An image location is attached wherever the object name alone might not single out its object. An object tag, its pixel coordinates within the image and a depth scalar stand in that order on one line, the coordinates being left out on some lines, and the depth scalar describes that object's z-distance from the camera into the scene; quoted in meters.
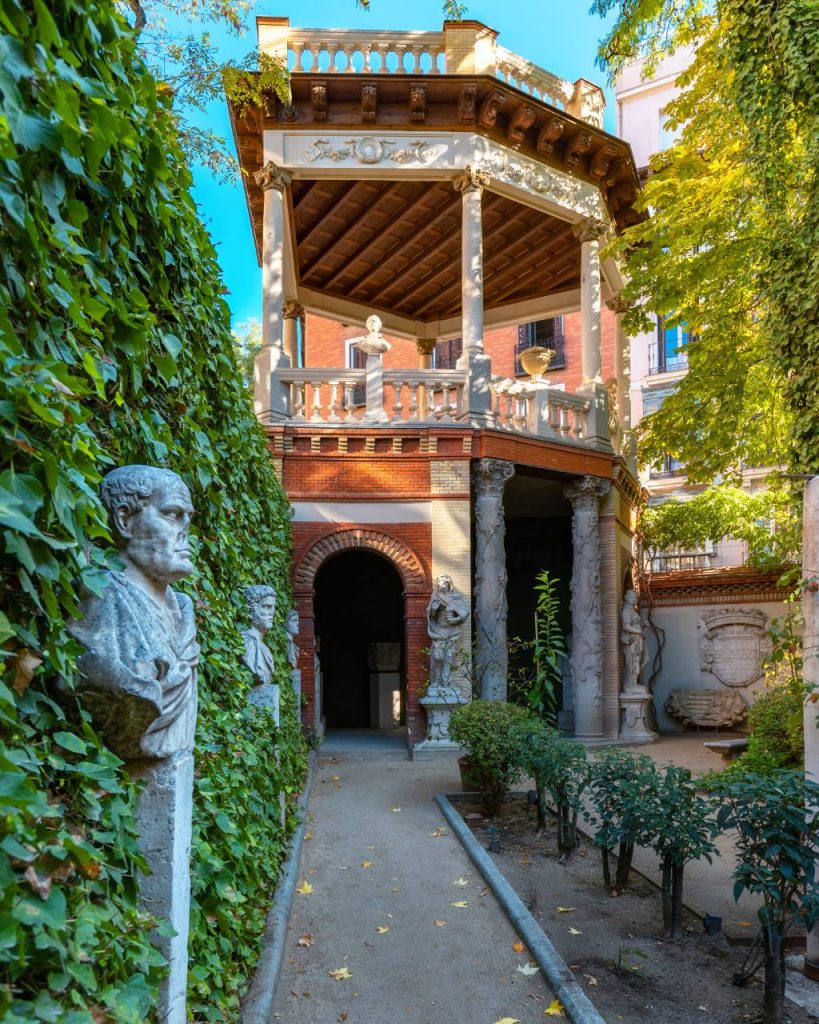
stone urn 15.94
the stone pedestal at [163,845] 2.64
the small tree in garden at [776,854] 4.27
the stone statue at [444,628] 13.23
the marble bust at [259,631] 5.46
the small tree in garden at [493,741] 8.83
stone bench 12.51
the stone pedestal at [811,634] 4.95
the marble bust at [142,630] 2.24
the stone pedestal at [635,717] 15.62
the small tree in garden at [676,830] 5.23
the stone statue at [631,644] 15.98
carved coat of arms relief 17.44
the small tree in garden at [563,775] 7.30
